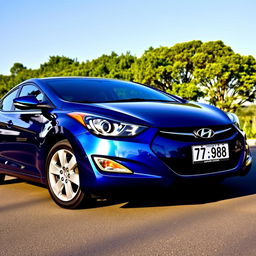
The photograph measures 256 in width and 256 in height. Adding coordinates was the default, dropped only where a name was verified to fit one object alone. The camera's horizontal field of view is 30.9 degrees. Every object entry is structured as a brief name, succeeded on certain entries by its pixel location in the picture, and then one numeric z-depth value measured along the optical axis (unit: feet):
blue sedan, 13.08
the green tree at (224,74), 143.33
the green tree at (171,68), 152.66
